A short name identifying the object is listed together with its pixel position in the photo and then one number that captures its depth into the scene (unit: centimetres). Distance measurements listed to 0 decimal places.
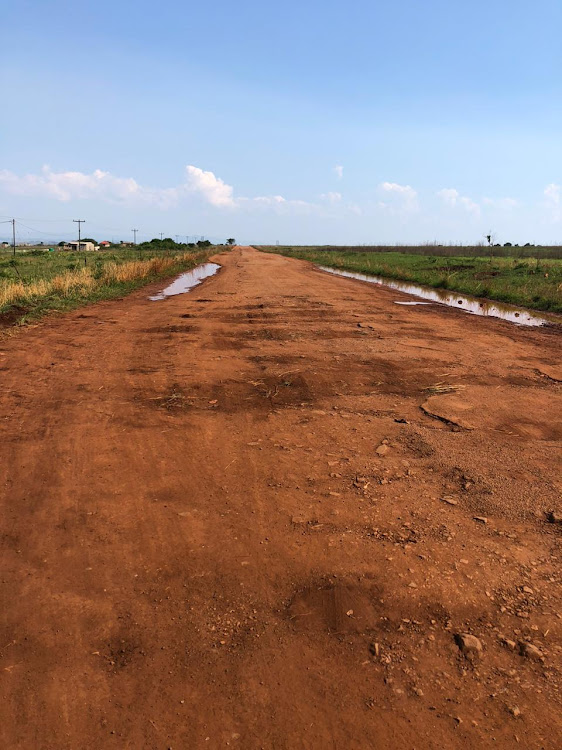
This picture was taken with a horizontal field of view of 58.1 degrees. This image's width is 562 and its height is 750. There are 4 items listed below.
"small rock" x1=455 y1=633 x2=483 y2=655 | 244
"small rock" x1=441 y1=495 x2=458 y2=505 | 371
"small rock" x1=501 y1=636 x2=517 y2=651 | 246
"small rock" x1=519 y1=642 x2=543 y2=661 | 241
